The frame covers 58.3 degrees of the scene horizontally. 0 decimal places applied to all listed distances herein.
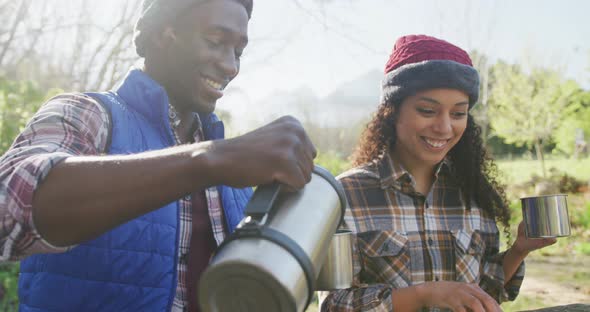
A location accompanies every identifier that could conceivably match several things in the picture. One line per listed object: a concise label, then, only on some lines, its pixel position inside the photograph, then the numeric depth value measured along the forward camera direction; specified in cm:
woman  224
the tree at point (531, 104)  2033
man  93
